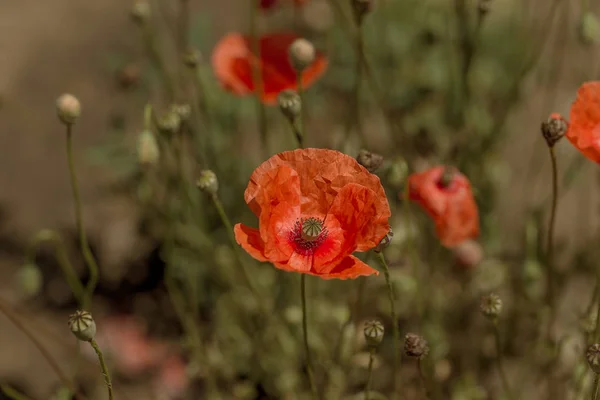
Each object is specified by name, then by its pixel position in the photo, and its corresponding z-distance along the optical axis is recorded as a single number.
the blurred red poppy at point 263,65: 0.99
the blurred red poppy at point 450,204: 0.92
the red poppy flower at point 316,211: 0.82
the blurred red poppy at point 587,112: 0.85
